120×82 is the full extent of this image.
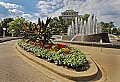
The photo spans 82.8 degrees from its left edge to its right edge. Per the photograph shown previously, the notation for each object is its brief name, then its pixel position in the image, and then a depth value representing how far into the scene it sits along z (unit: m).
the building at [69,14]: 40.84
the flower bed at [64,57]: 2.21
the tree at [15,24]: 21.36
